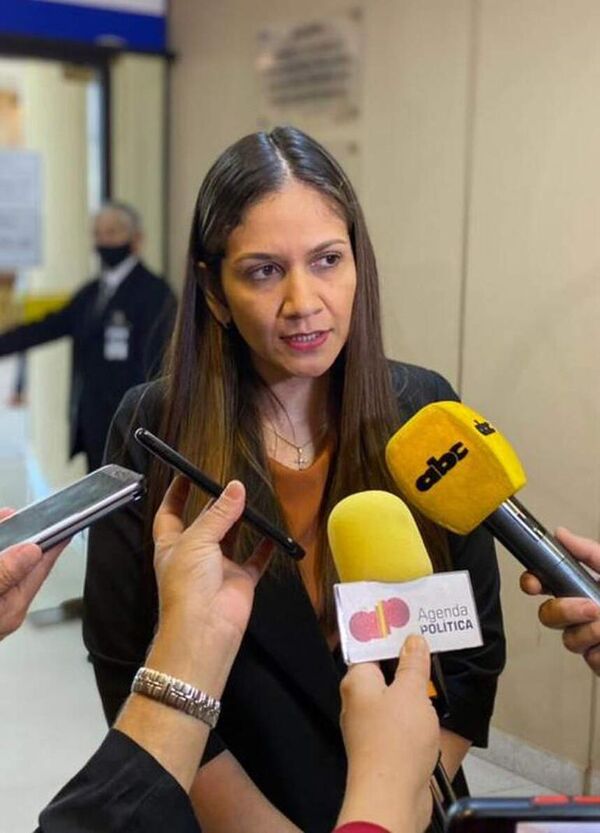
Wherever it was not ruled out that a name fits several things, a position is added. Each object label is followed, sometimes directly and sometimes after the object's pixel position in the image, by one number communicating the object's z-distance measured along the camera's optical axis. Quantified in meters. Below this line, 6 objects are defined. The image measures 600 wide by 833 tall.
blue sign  4.01
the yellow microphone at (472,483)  0.95
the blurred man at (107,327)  3.78
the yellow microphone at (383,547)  0.87
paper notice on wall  4.36
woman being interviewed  1.16
